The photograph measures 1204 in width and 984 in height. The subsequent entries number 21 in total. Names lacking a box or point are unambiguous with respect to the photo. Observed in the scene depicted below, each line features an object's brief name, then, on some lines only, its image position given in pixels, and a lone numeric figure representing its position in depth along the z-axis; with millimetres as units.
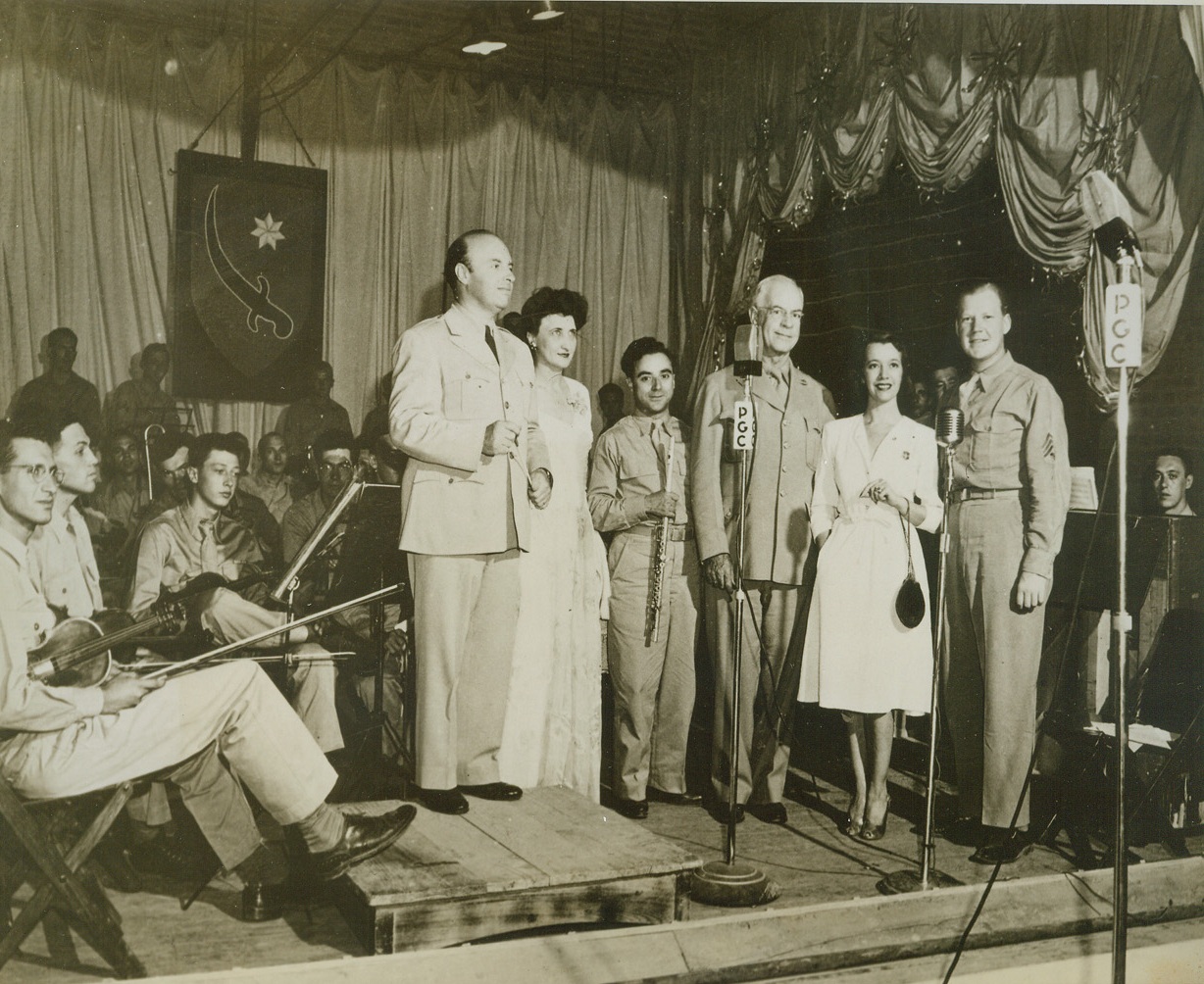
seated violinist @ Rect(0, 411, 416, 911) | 2869
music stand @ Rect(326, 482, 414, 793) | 4184
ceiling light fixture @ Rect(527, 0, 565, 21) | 3503
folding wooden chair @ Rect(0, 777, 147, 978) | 2715
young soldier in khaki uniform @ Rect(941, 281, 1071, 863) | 3883
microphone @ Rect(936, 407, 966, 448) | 3684
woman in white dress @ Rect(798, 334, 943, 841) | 3922
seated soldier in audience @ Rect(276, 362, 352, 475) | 5754
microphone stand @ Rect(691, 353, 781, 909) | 3369
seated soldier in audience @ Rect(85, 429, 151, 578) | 3641
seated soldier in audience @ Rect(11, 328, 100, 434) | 4949
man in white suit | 3506
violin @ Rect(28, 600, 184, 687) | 2998
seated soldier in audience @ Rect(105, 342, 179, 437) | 5574
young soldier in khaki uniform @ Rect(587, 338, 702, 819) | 4160
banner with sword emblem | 4859
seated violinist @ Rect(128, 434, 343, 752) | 3791
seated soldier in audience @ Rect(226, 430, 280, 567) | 4379
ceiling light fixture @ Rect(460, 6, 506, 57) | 4203
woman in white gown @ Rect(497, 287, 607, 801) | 4035
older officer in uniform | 4113
